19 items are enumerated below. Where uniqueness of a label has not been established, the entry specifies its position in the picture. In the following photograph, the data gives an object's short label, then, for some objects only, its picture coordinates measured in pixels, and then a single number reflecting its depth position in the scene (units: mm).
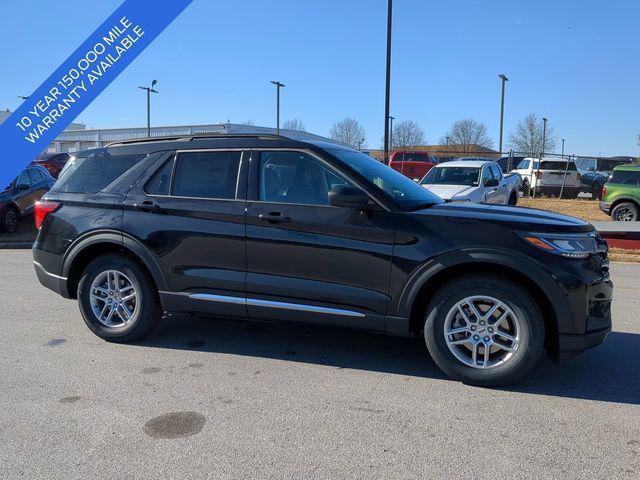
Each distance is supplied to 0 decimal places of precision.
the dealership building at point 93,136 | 52781
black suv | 3859
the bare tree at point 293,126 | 77488
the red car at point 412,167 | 23769
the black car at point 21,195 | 12875
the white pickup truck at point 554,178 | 21609
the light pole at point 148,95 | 45125
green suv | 13766
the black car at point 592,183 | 23297
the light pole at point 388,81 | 17156
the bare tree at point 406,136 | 73588
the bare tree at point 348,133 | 75025
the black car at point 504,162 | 32016
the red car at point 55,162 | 26323
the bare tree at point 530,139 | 54562
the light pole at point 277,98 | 45688
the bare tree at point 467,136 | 74062
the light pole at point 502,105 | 39688
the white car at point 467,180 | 12766
